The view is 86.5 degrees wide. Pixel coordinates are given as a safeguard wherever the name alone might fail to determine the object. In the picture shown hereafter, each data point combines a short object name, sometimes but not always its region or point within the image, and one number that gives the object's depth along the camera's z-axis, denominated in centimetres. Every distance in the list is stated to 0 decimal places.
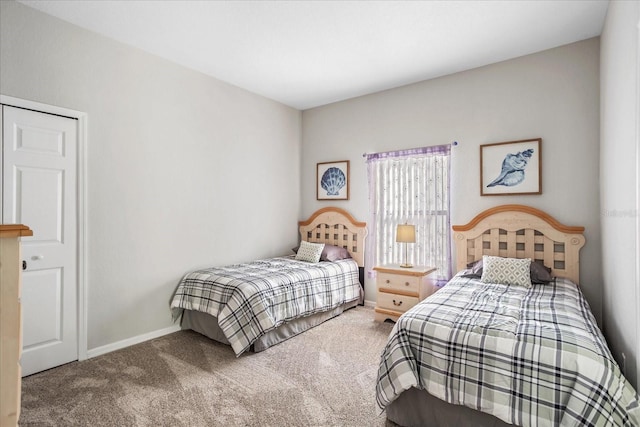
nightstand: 350
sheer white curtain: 378
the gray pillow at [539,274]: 288
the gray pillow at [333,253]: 416
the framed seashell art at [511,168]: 322
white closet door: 245
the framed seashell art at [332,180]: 455
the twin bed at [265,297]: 287
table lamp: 368
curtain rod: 368
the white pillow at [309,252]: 416
